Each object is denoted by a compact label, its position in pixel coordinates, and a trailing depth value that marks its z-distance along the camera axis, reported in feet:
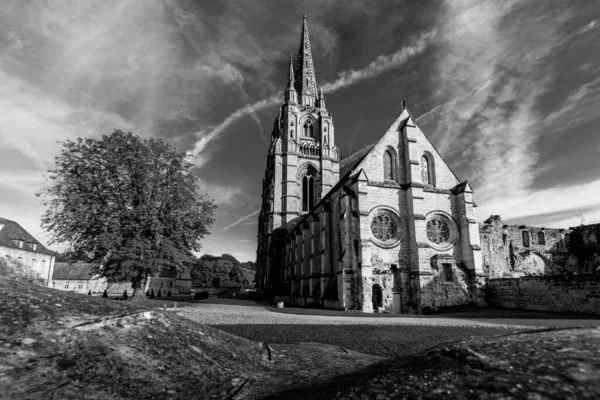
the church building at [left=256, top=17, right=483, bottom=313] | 68.69
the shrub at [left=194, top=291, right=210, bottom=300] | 118.19
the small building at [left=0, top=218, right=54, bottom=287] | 97.76
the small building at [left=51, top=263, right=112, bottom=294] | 177.32
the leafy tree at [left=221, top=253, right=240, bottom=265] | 392.68
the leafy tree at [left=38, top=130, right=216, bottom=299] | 61.05
